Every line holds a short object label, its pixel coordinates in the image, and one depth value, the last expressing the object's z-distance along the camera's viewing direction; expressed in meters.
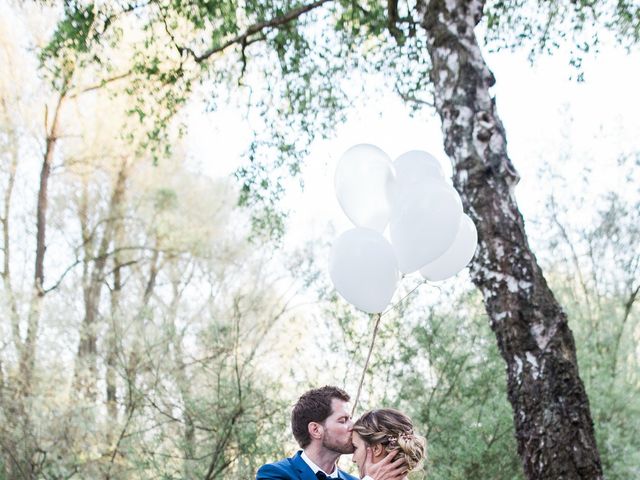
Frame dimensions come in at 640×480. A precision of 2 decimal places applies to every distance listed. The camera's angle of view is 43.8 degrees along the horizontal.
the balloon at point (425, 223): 2.80
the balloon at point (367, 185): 3.06
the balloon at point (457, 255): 3.02
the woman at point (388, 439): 2.37
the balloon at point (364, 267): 2.82
